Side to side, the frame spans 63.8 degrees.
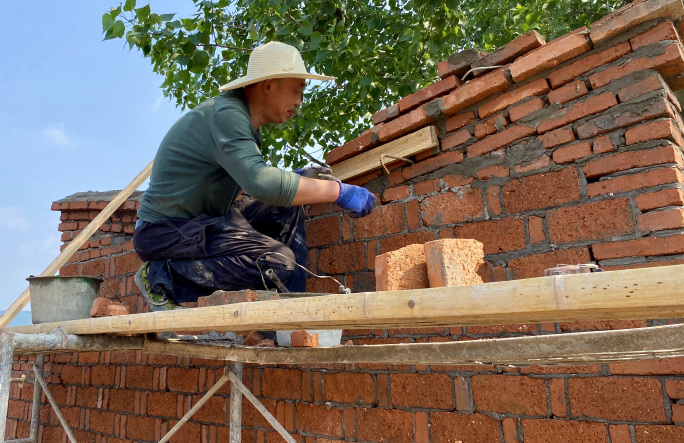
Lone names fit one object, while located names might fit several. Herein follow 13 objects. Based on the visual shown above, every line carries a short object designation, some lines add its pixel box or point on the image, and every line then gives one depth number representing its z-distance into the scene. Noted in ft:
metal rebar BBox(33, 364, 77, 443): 11.03
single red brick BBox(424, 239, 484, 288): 5.82
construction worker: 8.43
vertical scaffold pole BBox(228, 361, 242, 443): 8.69
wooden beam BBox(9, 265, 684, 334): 3.57
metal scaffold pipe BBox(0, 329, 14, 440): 7.63
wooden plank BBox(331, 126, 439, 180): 8.93
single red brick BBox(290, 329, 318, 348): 8.21
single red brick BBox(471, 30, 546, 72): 8.09
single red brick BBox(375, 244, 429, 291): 6.01
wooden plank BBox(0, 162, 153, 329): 12.30
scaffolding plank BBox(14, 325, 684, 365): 5.14
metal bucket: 9.80
